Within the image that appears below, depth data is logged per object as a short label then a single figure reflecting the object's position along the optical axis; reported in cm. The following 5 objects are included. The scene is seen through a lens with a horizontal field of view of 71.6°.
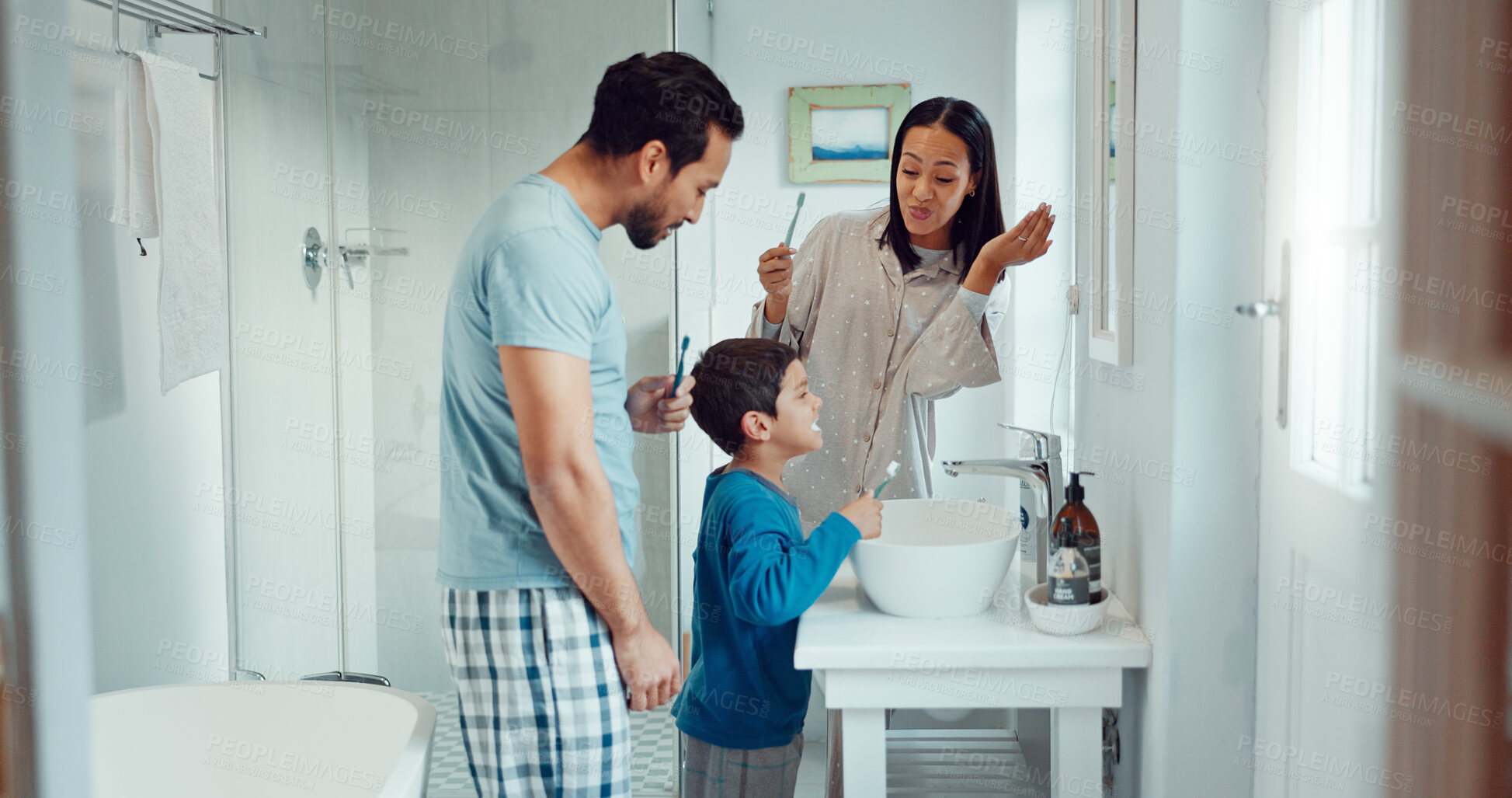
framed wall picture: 280
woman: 164
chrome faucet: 143
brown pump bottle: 131
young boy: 134
